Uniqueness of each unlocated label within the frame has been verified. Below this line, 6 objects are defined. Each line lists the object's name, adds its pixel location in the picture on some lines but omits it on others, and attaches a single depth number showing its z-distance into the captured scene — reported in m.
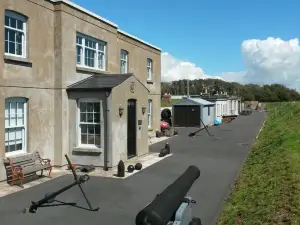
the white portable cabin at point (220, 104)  45.91
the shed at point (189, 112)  37.84
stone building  12.81
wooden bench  11.91
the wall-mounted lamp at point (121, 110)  15.19
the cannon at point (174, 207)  4.39
